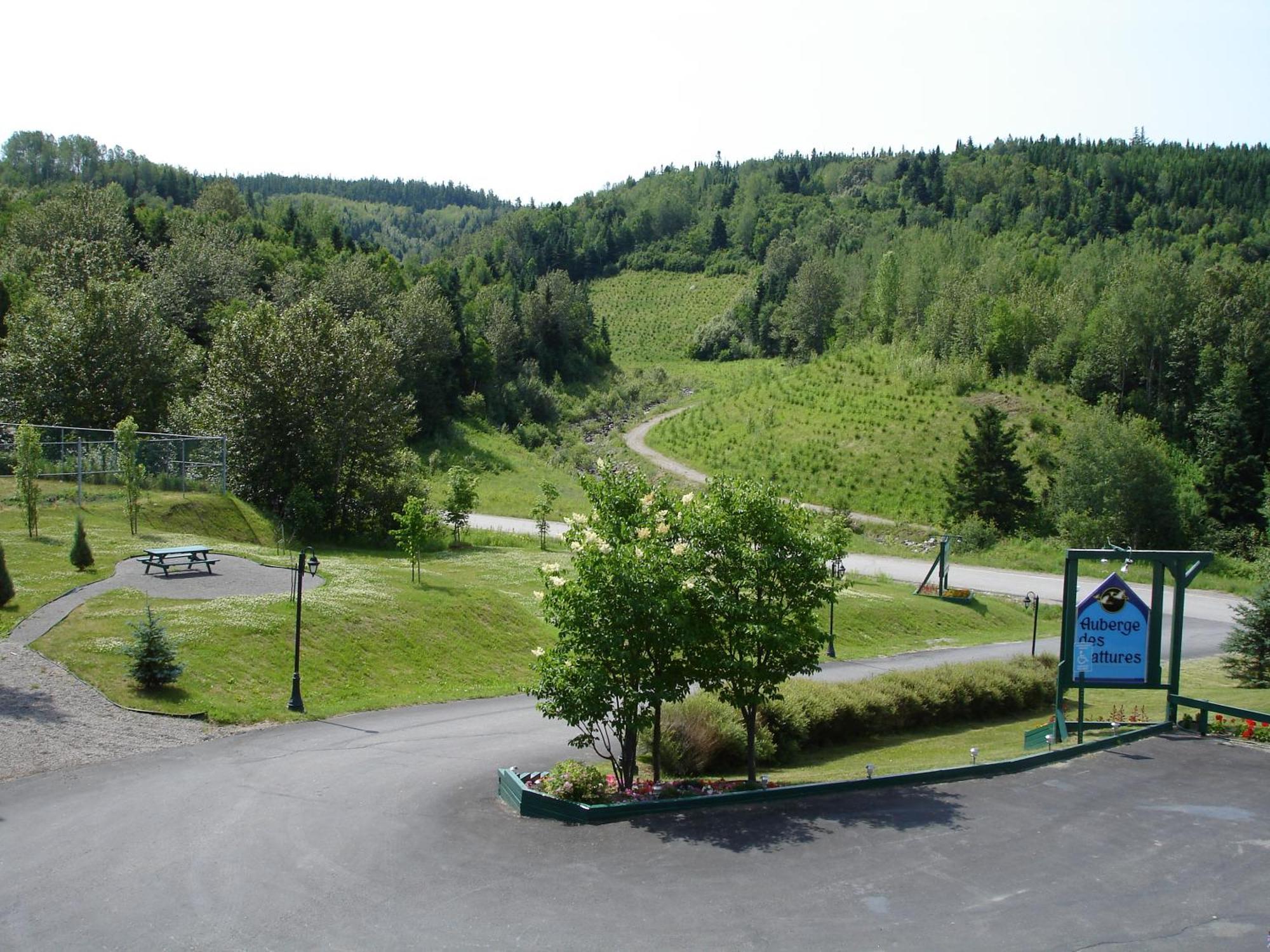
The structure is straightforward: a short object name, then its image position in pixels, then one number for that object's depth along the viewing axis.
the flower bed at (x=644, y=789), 14.09
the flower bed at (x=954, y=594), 41.03
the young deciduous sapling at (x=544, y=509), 45.81
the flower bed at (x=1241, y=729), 15.52
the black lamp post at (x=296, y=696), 21.20
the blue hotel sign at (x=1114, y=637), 16.64
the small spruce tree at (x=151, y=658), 20.25
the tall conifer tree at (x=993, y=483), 57.53
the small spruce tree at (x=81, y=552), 26.42
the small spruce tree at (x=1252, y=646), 25.52
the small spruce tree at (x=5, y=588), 23.16
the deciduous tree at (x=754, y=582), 14.48
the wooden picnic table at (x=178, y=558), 27.59
